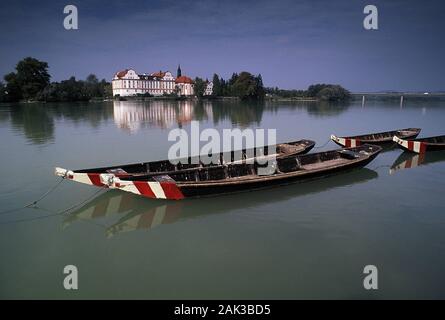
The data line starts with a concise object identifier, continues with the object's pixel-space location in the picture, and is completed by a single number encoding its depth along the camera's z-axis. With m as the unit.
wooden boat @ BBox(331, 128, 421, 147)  19.22
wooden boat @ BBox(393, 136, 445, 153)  18.84
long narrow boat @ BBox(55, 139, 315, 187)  10.02
